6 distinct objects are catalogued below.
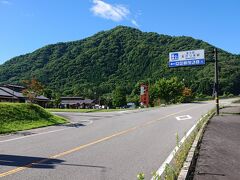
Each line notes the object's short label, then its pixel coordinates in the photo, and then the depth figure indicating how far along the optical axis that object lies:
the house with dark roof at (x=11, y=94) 37.45
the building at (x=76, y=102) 83.16
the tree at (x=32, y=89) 19.25
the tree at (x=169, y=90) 60.10
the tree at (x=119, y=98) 80.32
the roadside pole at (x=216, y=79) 20.68
